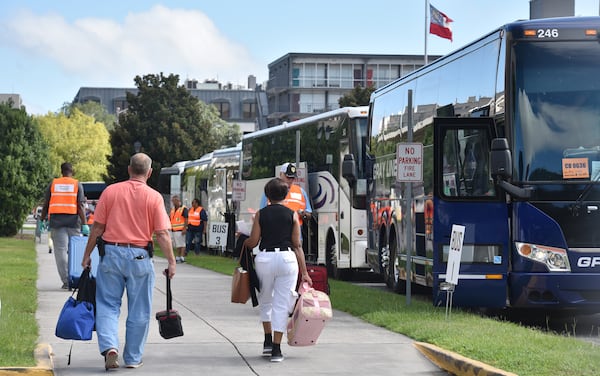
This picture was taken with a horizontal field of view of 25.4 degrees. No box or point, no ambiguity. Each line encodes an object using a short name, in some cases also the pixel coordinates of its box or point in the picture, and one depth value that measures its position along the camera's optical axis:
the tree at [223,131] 111.56
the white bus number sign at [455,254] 15.02
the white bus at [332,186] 26.59
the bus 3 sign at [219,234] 38.03
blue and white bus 16.19
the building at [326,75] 126.56
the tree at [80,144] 107.94
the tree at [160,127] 85.31
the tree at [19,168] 54.38
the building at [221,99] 155.75
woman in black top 12.02
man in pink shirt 11.11
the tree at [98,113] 134.88
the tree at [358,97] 74.06
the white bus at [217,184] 42.97
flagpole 55.74
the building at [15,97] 126.31
